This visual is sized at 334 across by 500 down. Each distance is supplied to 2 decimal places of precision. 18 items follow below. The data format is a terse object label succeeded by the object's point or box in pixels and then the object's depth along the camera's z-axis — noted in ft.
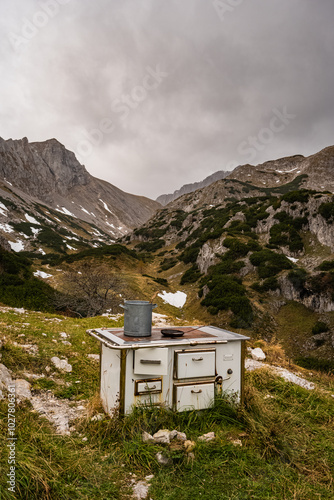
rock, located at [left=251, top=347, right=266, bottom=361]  31.22
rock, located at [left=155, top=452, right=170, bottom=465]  12.14
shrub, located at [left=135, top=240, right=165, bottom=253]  223.79
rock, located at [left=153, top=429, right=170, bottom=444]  13.05
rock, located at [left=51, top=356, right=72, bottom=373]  22.83
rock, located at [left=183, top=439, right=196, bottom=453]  12.64
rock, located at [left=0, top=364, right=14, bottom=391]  16.75
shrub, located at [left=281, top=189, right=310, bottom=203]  134.51
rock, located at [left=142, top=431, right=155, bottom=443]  13.08
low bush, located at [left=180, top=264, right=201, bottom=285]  127.42
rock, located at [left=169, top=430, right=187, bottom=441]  13.34
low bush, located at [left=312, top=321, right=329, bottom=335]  73.20
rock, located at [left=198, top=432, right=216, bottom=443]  13.78
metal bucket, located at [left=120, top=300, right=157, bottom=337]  16.38
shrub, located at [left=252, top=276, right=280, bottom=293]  93.86
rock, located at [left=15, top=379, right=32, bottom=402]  16.79
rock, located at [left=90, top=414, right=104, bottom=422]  14.66
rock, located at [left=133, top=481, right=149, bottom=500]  10.40
